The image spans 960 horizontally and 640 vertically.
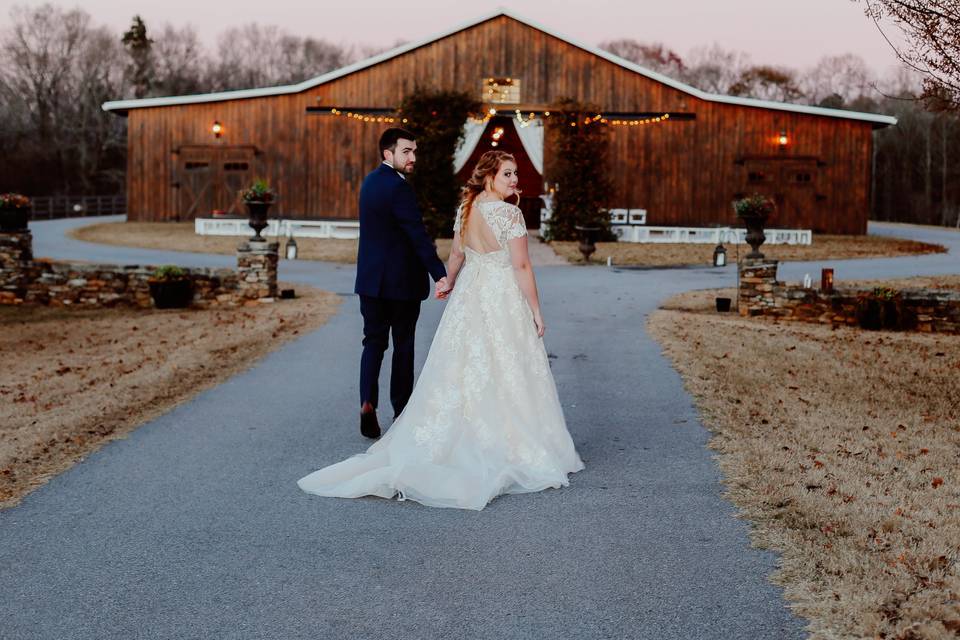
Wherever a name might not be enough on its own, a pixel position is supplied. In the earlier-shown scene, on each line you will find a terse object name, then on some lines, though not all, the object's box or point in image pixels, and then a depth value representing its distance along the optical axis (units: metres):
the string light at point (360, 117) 31.67
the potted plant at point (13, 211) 19.28
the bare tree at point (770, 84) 72.12
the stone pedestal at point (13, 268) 18.97
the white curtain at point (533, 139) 31.70
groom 6.88
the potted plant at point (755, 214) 15.58
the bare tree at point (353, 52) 83.15
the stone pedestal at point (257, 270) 17.16
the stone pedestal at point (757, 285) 15.49
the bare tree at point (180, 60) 77.88
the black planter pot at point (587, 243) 24.44
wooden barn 31.62
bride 5.77
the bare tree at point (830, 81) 74.54
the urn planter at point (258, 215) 17.34
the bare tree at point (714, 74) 78.44
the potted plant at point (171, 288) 17.62
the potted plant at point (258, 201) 17.22
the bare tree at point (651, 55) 79.06
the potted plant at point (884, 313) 14.79
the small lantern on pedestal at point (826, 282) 15.31
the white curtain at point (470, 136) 30.81
